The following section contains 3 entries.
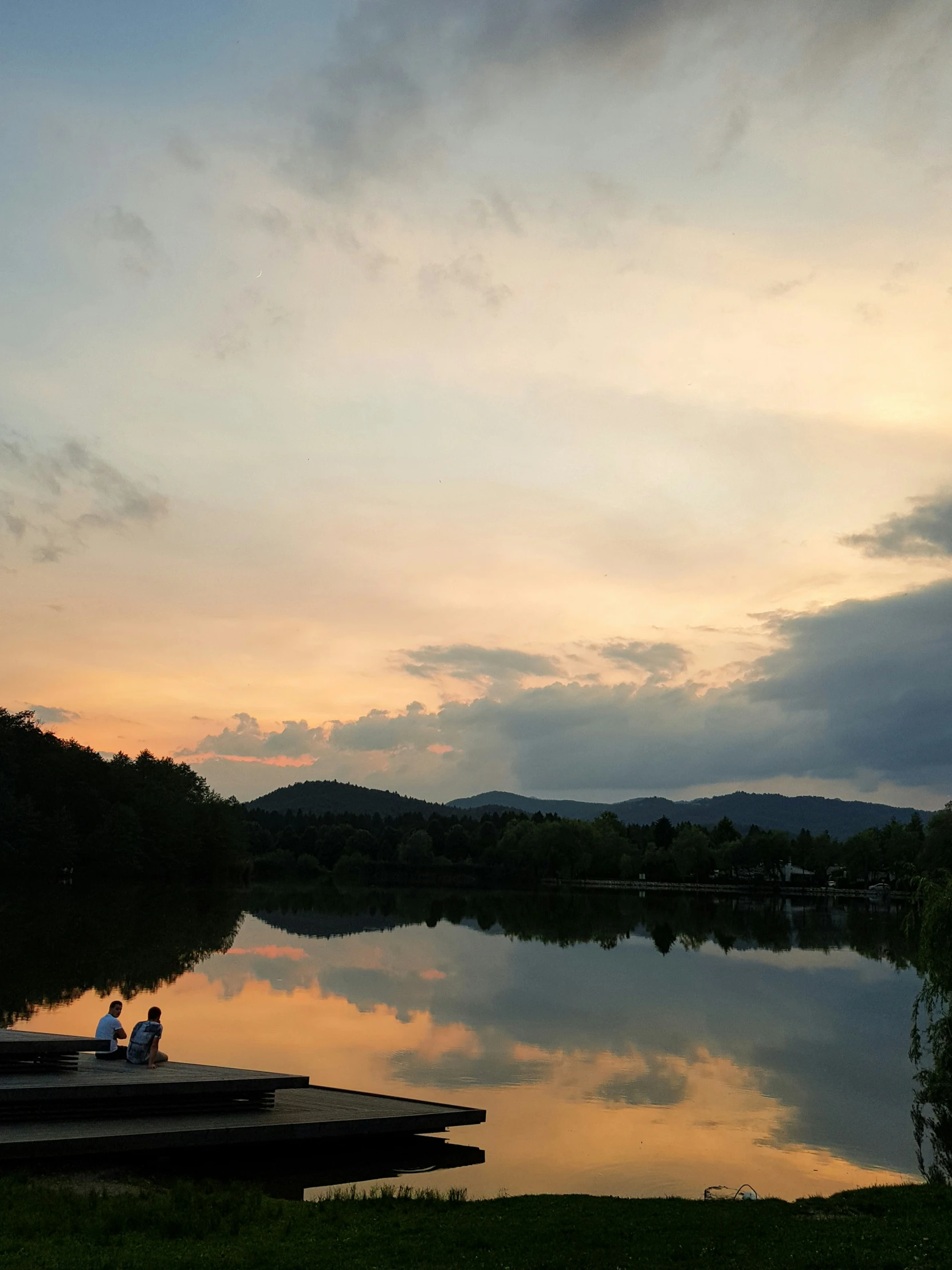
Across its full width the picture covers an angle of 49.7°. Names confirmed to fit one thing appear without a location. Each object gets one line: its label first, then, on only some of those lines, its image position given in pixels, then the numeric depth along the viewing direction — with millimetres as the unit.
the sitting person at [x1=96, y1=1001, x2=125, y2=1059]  20922
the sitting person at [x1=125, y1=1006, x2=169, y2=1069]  20703
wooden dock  16969
